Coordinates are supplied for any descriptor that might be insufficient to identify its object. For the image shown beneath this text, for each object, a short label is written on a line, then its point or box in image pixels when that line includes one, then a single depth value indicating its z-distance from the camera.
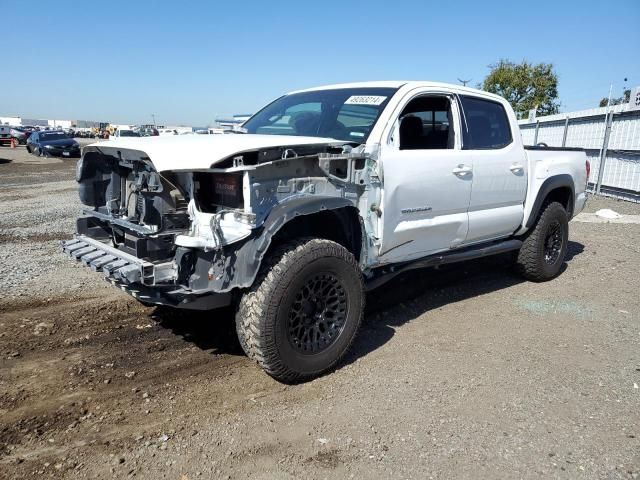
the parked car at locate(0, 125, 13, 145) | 38.98
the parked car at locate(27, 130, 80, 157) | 27.22
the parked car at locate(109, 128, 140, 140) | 29.44
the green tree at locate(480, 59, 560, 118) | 30.59
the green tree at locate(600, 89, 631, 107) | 39.22
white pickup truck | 3.06
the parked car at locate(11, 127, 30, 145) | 43.64
